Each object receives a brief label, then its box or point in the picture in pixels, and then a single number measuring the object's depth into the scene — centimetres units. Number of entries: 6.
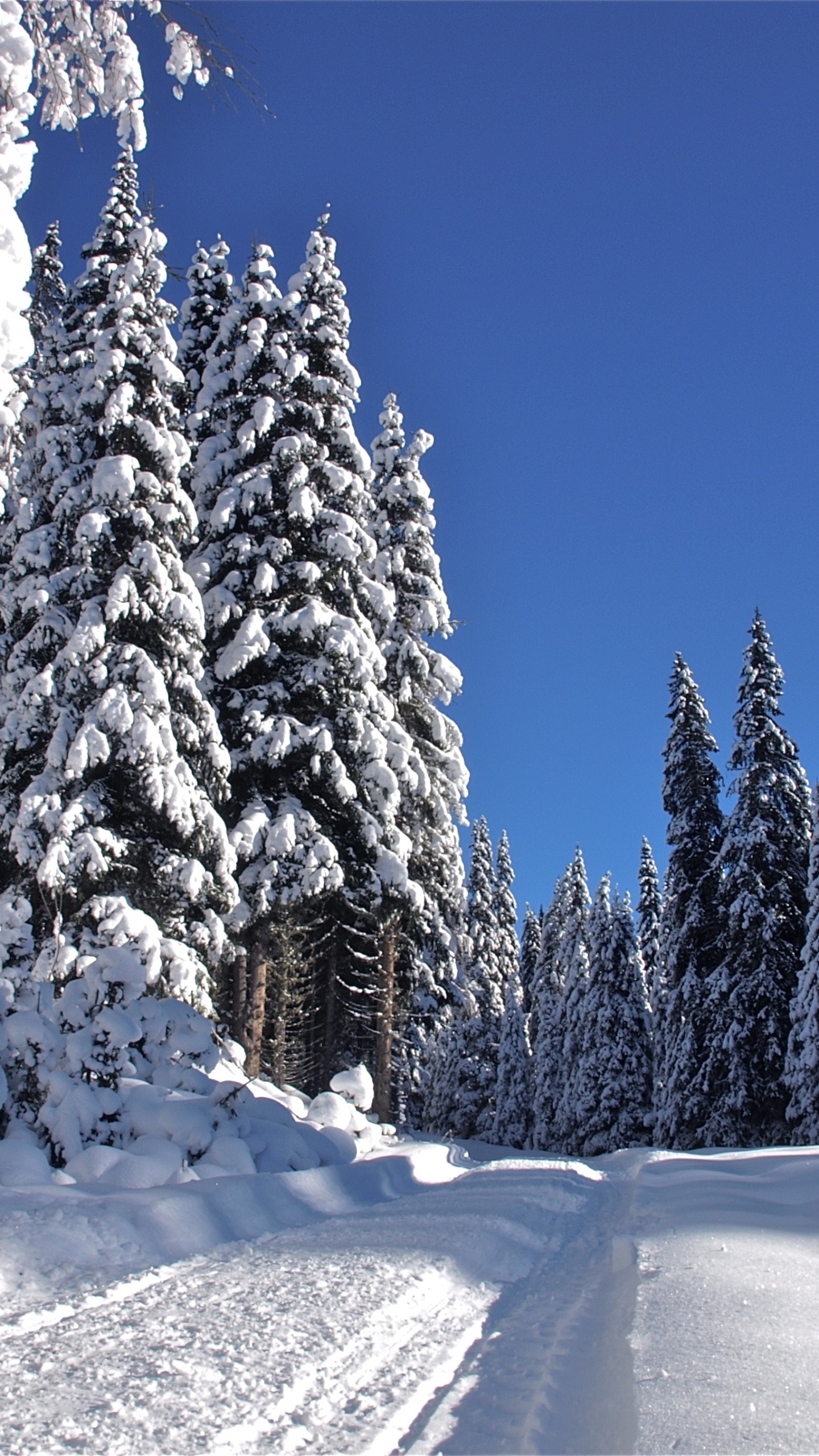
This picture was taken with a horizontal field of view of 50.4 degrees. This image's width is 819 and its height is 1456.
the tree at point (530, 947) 6406
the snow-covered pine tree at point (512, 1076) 4206
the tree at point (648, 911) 4747
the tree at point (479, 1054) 4153
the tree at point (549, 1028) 4038
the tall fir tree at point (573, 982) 3600
